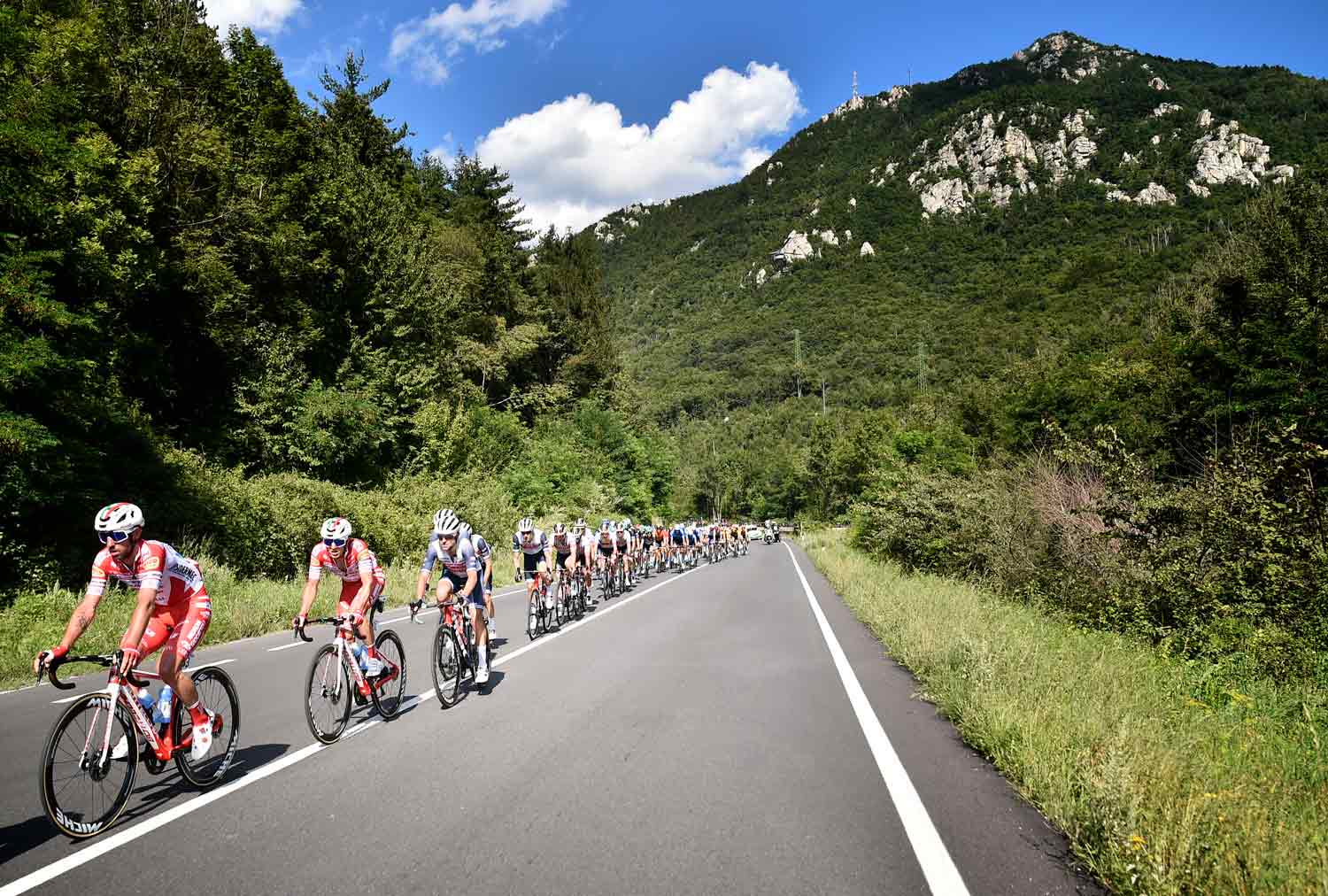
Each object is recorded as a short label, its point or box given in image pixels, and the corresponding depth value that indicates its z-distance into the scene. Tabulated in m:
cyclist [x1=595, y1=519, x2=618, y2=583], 17.69
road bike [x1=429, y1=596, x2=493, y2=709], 7.26
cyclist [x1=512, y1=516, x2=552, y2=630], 11.60
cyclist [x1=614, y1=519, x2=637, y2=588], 19.28
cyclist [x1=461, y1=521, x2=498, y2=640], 8.12
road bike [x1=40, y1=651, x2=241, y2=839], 3.98
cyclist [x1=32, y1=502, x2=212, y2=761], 4.38
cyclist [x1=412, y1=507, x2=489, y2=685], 7.55
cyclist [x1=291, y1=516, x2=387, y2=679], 6.22
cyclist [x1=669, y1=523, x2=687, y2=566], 29.62
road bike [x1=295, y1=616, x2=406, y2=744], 5.84
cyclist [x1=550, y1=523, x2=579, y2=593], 13.20
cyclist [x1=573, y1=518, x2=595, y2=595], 14.30
